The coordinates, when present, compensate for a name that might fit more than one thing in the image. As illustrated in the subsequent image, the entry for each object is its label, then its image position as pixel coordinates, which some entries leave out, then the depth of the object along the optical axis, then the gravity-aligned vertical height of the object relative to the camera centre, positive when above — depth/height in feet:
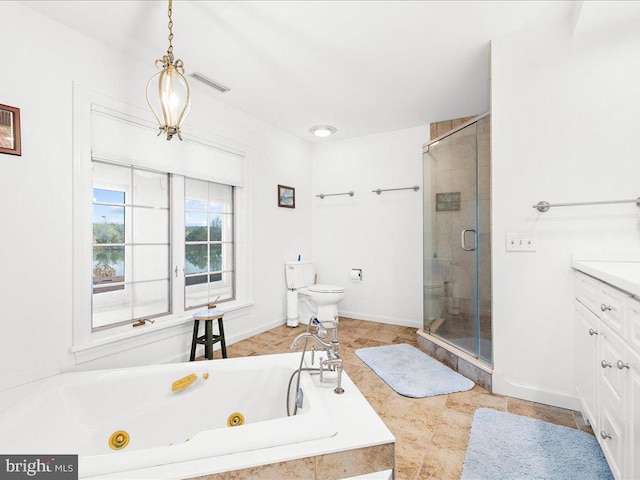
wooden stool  8.18 -2.49
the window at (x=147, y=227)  6.70 +0.42
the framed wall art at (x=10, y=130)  5.60 +2.05
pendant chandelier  5.48 +2.55
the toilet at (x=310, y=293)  11.66 -1.90
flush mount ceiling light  12.20 +4.44
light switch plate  6.66 -0.02
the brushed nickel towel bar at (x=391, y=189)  12.11 +2.09
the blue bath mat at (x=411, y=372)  7.20 -3.35
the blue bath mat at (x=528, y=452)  4.64 -3.41
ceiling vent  8.30 +4.44
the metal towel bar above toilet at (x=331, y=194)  13.38 +2.09
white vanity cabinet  3.52 -1.69
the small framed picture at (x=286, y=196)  12.38 +1.85
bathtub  4.08 -2.64
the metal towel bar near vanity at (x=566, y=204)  5.84 +0.74
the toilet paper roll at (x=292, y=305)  12.14 -2.44
